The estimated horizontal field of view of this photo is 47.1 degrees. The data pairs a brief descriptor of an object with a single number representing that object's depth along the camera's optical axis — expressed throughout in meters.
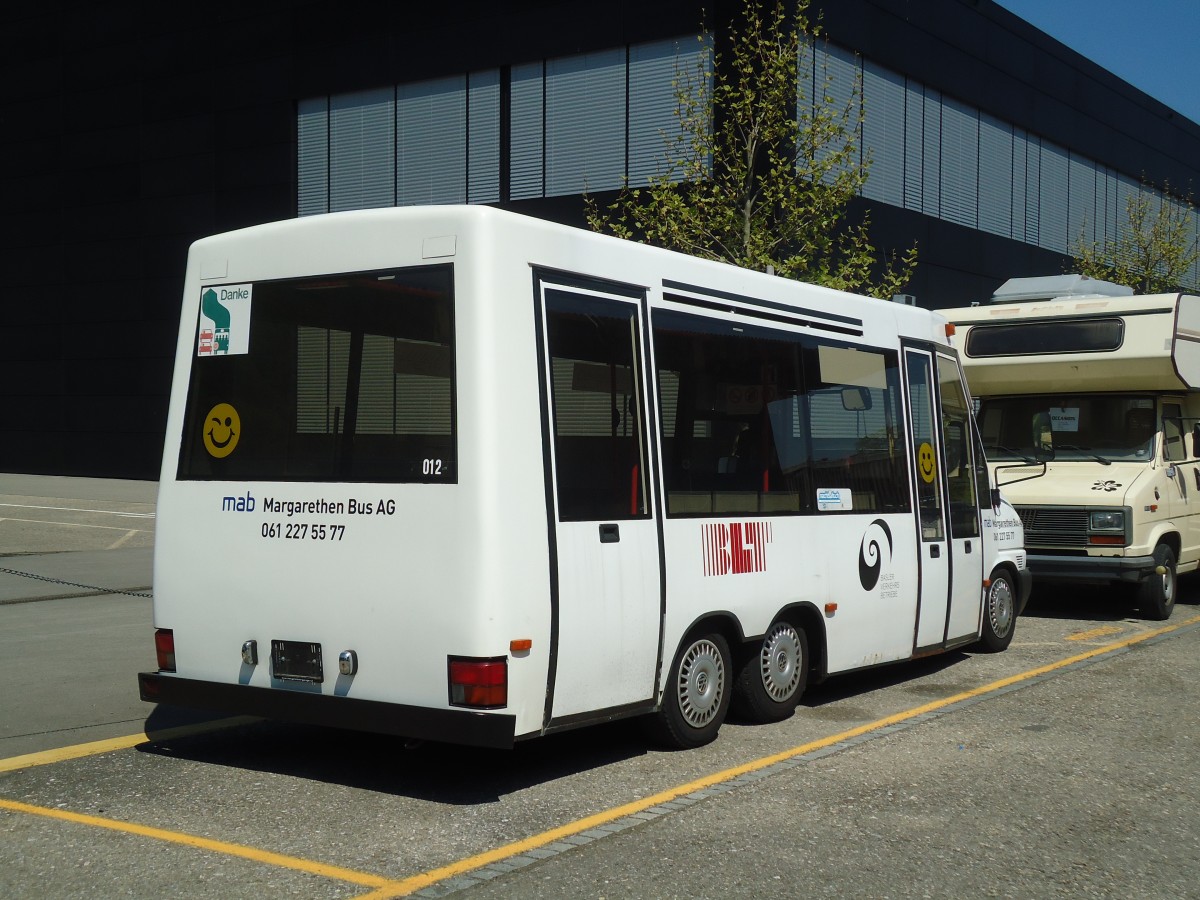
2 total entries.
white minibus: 6.42
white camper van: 13.81
